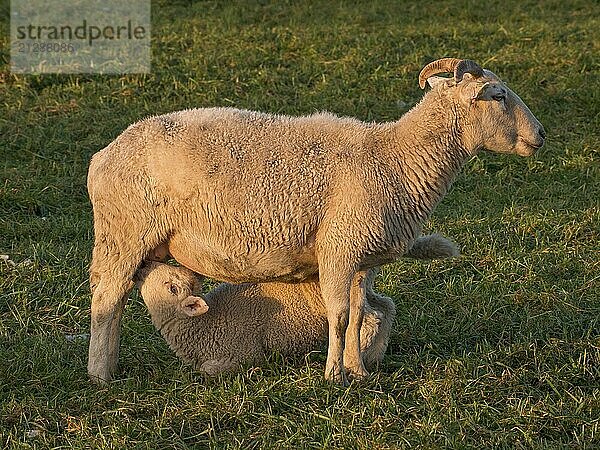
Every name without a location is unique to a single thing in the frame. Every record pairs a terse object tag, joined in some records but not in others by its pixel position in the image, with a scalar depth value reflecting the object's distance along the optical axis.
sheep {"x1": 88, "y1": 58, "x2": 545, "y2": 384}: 10.96
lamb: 11.58
